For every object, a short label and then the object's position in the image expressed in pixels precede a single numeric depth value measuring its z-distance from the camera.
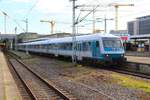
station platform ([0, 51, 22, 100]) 8.58
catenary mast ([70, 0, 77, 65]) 17.96
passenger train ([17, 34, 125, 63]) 16.12
